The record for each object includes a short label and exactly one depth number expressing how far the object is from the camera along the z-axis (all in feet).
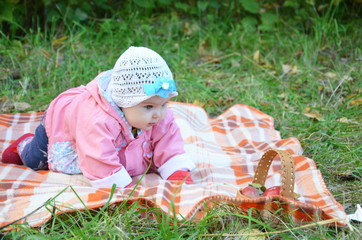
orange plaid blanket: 6.26
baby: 6.82
